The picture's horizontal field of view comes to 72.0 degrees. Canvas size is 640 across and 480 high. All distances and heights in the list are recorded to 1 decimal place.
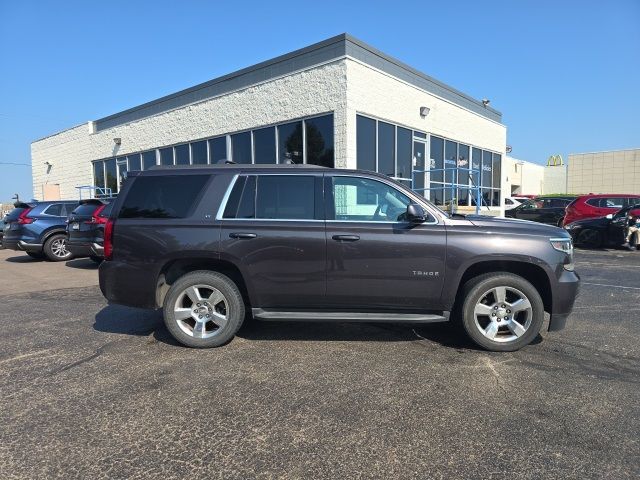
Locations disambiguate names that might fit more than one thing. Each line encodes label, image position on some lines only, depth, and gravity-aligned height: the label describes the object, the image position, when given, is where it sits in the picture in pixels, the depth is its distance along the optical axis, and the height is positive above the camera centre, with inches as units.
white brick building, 495.5 +116.0
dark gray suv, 171.8 -20.2
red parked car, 631.8 -5.6
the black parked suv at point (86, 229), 398.9 -17.5
